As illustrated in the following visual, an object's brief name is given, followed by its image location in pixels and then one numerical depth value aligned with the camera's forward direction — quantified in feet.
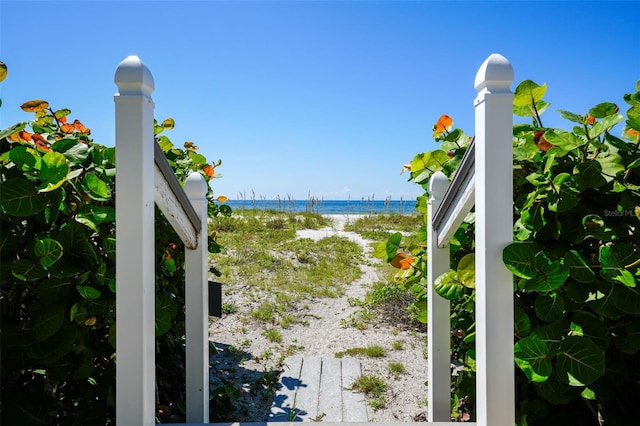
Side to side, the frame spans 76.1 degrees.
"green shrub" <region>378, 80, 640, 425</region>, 2.58
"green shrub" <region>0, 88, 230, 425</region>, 2.70
